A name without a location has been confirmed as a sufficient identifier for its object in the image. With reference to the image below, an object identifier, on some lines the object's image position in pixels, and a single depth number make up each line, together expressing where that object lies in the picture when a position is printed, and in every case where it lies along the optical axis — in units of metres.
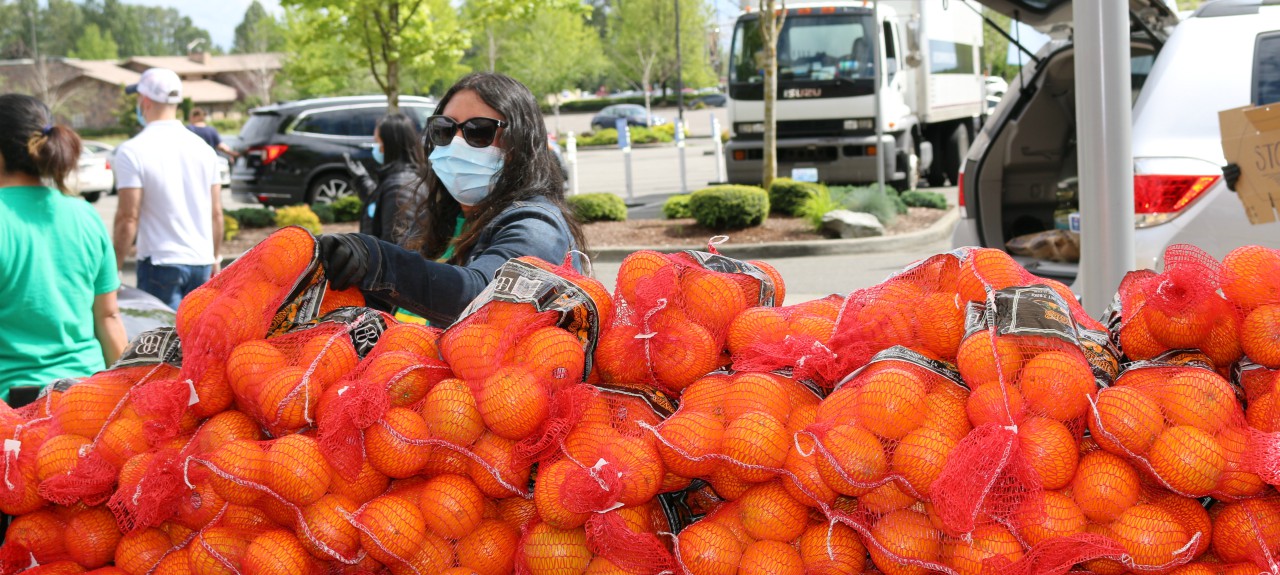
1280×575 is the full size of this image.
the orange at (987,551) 1.69
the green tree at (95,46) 112.31
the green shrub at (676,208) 14.65
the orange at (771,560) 1.80
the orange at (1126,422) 1.71
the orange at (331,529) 1.88
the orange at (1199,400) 1.72
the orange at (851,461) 1.75
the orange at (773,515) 1.85
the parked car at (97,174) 25.39
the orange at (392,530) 1.86
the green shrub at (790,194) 14.17
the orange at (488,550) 1.93
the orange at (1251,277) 1.85
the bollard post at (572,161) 16.94
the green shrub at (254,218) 15.60
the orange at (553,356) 1.89
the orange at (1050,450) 1.71
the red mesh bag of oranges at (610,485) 1.79
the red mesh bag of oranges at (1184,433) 1.69
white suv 4.76
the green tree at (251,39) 73.88
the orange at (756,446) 1.81
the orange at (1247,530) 1.70
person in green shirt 3.97
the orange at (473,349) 1.93
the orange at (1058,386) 1.74
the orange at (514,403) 1.83
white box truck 16.30
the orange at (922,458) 1.73
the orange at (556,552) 1.89
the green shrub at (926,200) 15.10
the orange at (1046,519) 1.69
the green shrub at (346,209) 15.73
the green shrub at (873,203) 13.54
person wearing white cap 6.22
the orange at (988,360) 1.79
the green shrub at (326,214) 15.70
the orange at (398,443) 1.88
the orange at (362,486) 1.93
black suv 17.11
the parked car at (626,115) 49.72
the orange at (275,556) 1.89
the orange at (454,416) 1.90
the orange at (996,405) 1.73
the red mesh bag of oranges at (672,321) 2.02
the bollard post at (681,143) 19.62
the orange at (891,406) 1.79
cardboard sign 3.08
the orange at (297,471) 1.87
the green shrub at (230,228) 14.31
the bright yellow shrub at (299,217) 13.90
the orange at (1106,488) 1.71
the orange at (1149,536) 1.69
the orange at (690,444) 1.82
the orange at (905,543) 1.76
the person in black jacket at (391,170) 6.10
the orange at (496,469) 1.89
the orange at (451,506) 1.89
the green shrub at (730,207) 13.20
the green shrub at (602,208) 14.70
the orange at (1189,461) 1.68
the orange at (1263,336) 1.79
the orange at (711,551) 1.83
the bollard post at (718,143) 19.84
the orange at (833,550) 1.81
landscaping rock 12.65
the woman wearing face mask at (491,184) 2.91
